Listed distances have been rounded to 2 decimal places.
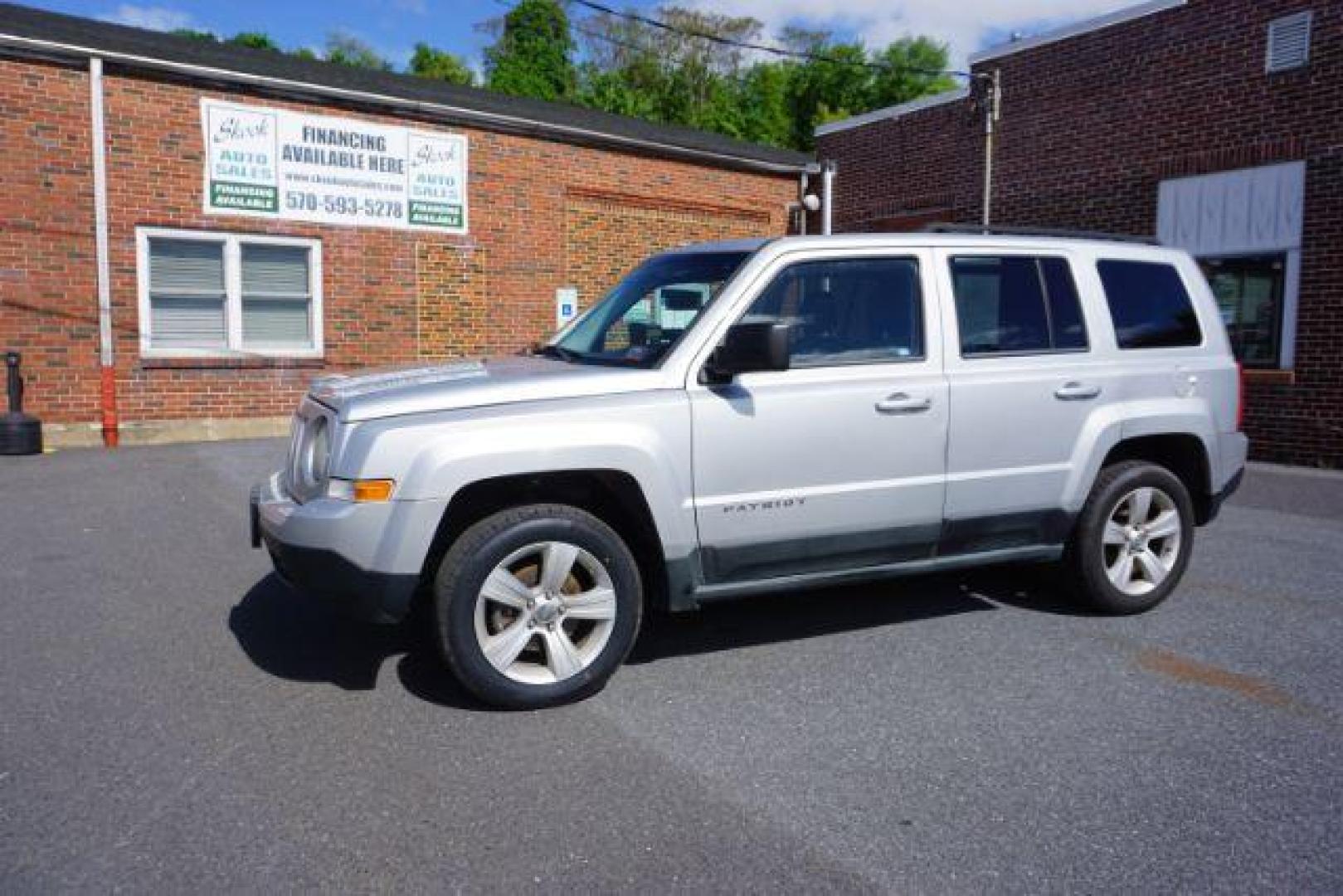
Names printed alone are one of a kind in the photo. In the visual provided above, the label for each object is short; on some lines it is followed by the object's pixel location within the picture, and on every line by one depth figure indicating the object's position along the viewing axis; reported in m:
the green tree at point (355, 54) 56.28
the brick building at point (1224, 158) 11.17
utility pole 14.39
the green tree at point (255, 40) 47.62
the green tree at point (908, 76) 50.59
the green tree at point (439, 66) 52.72
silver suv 3.76
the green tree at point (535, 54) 49.50
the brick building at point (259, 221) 10.96
